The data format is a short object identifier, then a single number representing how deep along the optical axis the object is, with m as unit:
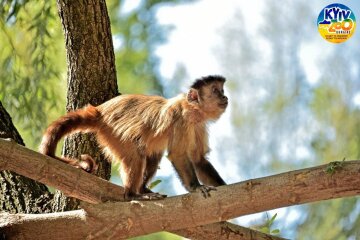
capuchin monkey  10.59
